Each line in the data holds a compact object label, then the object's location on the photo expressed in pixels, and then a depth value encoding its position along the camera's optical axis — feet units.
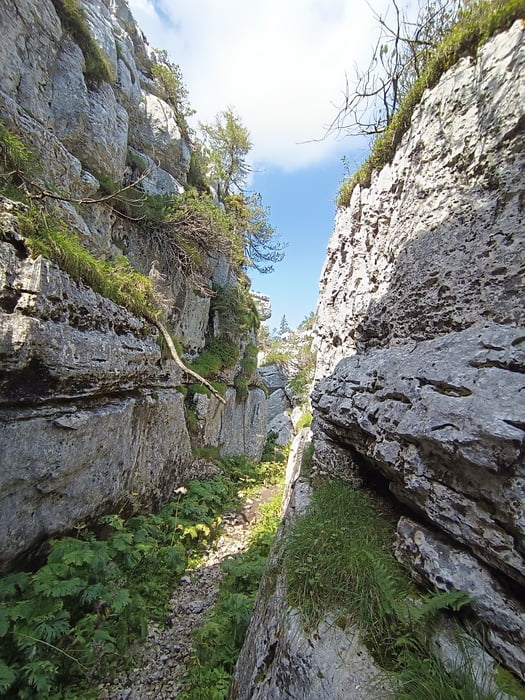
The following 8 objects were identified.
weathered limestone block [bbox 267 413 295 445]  61.74
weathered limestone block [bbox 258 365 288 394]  81.56
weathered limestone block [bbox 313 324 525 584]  5.85
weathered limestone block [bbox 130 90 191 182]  35.70
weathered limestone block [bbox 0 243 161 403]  10.49
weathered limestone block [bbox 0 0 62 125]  16.79
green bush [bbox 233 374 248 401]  39.80
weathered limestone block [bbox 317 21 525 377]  9.69
